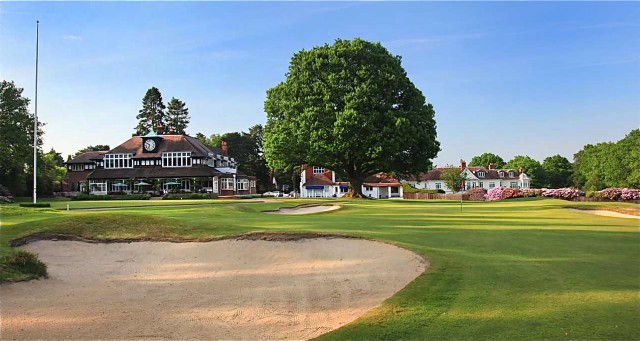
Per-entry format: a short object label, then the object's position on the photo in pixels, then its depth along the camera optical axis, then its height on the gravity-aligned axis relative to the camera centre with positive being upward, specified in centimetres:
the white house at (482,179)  11531 +149
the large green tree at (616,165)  9026 +368
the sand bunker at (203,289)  831 -226
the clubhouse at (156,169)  7150 +338
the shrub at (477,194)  7161 -140
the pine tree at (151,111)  11688 +1946
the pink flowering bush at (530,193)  6173 -120
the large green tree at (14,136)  5544 +653
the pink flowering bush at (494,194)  6558 -135
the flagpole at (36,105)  3792 +718
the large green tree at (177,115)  12094 +1905
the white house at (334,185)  8988 +28
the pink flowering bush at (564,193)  5284 -113
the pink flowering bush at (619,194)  4791 -121
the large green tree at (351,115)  4700 +722
